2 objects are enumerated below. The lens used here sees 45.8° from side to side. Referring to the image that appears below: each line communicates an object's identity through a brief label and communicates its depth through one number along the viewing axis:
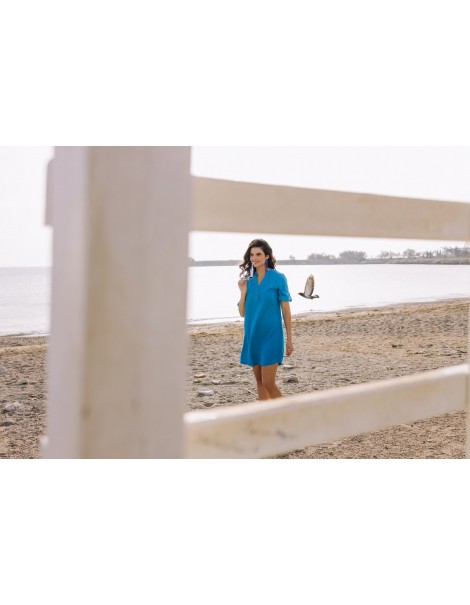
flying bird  10.24
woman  4.20
